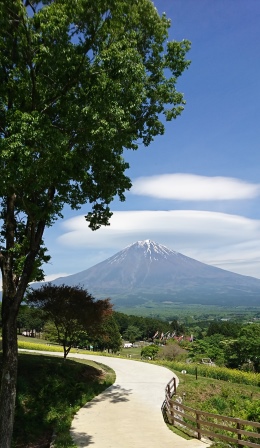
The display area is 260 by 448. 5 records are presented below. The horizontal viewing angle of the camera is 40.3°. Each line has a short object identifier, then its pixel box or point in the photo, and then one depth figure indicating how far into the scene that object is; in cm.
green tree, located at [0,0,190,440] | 1037
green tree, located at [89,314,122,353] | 7621
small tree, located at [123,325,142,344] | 12712
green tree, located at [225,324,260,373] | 5925
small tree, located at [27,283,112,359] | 2188
